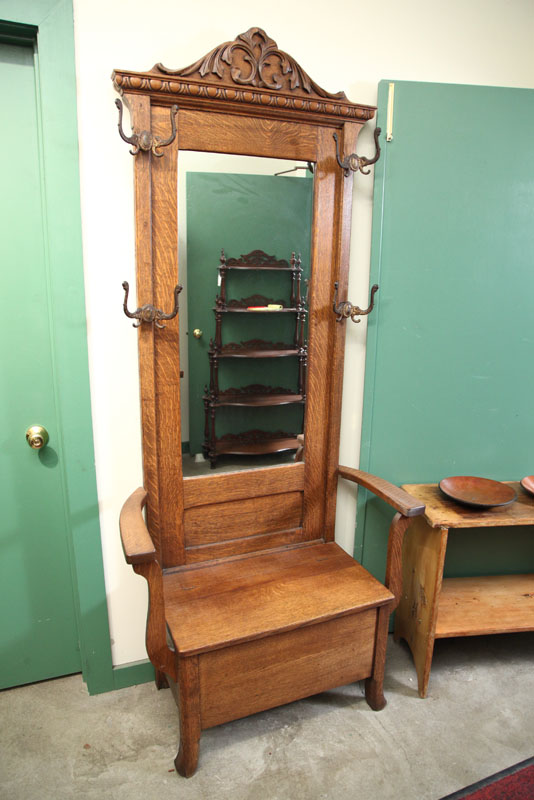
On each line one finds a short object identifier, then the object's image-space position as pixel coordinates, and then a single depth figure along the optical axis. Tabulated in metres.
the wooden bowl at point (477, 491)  2.04
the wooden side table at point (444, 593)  1.95
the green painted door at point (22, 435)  1.67
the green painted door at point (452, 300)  2.00
